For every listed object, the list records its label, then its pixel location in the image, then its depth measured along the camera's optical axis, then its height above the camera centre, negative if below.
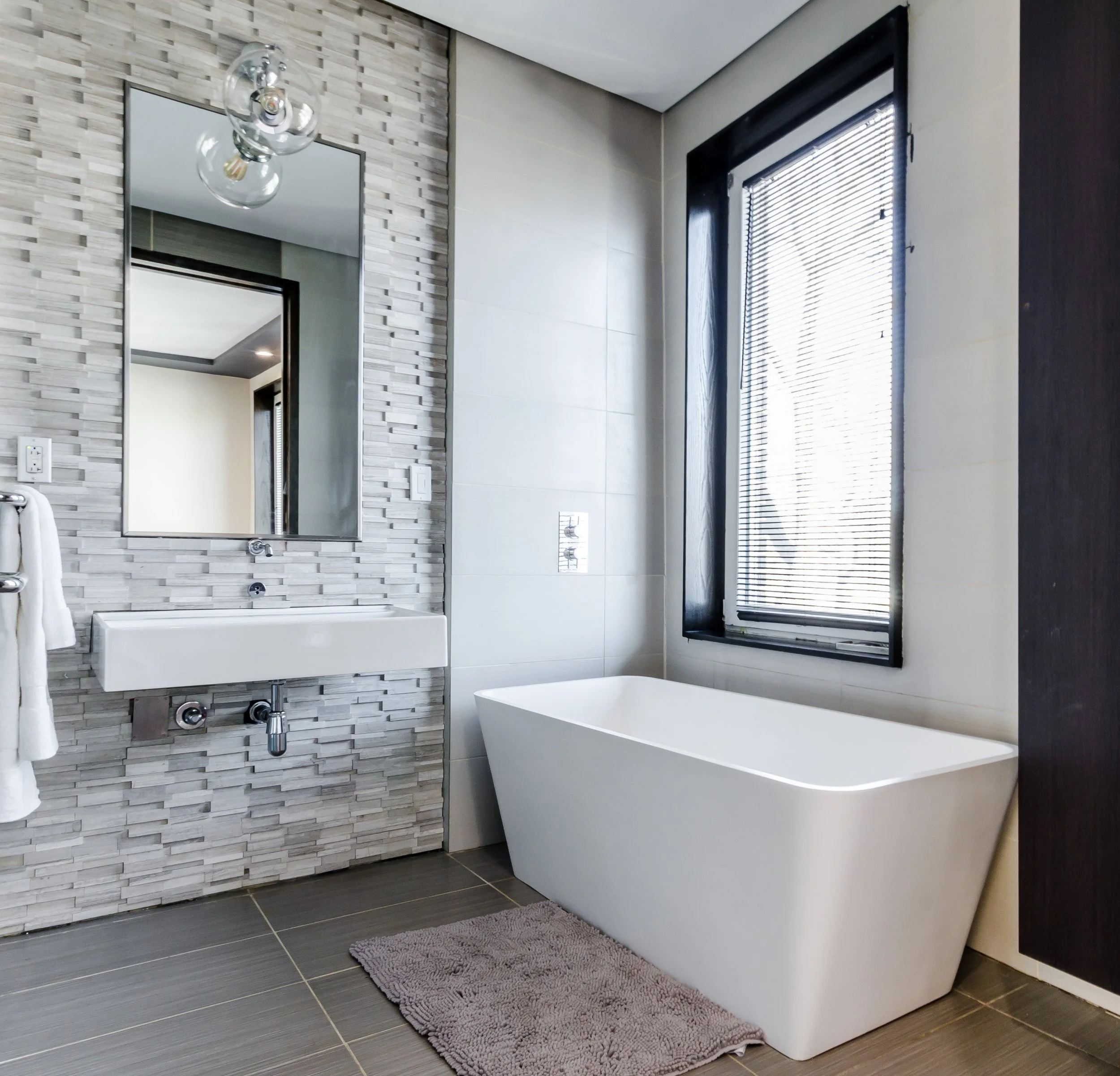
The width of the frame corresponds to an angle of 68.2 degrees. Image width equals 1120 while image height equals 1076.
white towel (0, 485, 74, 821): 1.99 -0.32
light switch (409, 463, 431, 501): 2.85 +0.19
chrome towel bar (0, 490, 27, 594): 1.97 -0.10
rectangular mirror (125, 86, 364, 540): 2.43 +0.60
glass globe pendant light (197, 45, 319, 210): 1.86 +0.98
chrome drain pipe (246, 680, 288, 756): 2.43 -0.56
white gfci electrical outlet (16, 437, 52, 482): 2.21 +0.20
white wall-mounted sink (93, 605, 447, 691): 2.01 -0.29
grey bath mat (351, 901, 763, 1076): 1.67 -1.05
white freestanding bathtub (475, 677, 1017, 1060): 1.60 -0.70
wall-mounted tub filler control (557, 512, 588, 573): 3.10 -0.02
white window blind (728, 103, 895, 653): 2.61 +0.49
